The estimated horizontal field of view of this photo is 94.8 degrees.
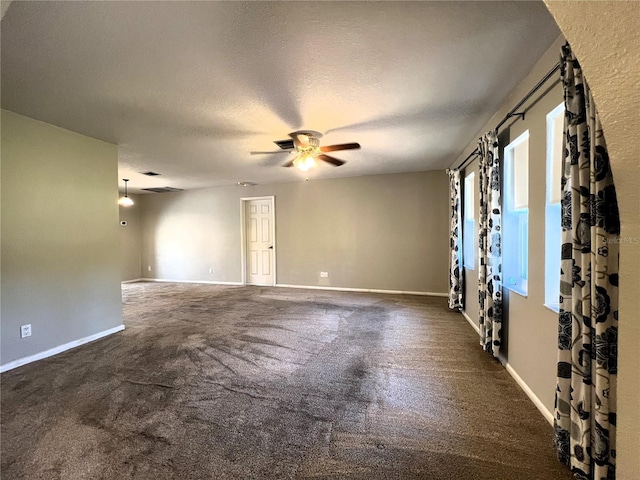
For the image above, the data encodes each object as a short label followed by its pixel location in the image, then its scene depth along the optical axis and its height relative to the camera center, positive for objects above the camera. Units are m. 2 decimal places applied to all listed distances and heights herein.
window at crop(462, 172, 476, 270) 4.16 +0.10
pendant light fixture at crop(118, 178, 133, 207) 6.23 +0.82
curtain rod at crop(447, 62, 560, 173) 1.82 +1.00
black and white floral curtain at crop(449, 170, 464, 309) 4.42 -0.25
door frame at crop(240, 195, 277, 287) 7.04 -0.09
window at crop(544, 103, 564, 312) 1.94 +0.11
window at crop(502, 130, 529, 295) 2.58 +0.17
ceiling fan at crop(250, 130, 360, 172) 3.33 +1.07
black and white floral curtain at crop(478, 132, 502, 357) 2.69 -0.16
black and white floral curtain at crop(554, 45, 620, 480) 1.23 -0.29
